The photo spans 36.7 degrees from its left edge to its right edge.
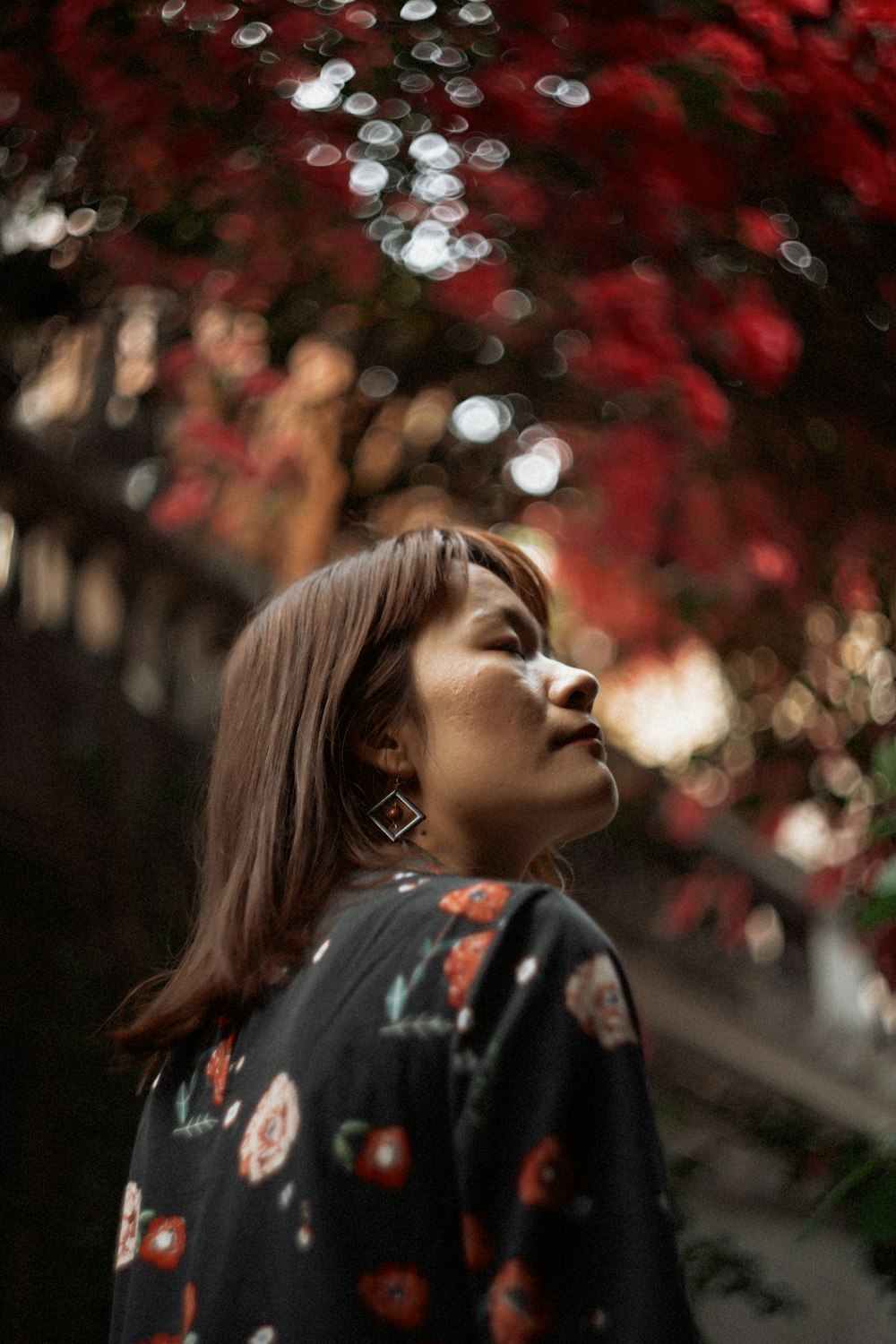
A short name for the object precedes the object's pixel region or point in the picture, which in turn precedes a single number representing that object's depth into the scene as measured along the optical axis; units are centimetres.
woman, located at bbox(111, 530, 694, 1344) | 90
